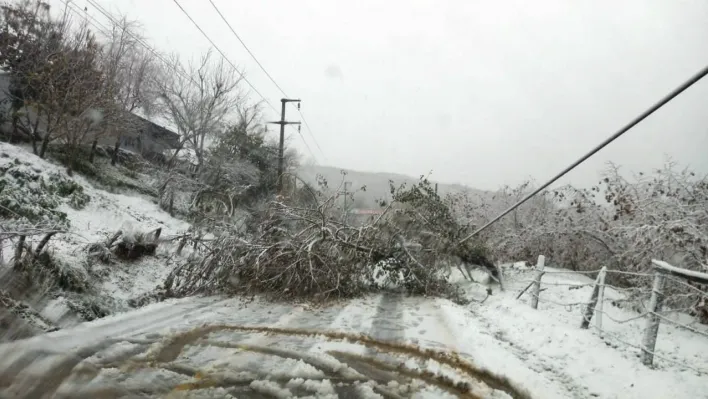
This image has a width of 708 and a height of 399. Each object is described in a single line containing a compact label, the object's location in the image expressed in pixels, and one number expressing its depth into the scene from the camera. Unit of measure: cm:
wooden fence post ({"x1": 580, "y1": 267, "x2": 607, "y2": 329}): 478
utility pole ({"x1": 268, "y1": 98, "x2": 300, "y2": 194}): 1994
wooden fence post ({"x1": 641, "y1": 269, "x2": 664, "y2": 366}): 374
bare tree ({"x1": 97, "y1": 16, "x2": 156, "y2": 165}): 1681
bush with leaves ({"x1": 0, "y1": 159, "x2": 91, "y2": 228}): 876
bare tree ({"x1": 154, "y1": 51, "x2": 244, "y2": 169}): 2152
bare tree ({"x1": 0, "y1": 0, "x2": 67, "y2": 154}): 1333
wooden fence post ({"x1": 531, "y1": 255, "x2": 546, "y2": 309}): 647
